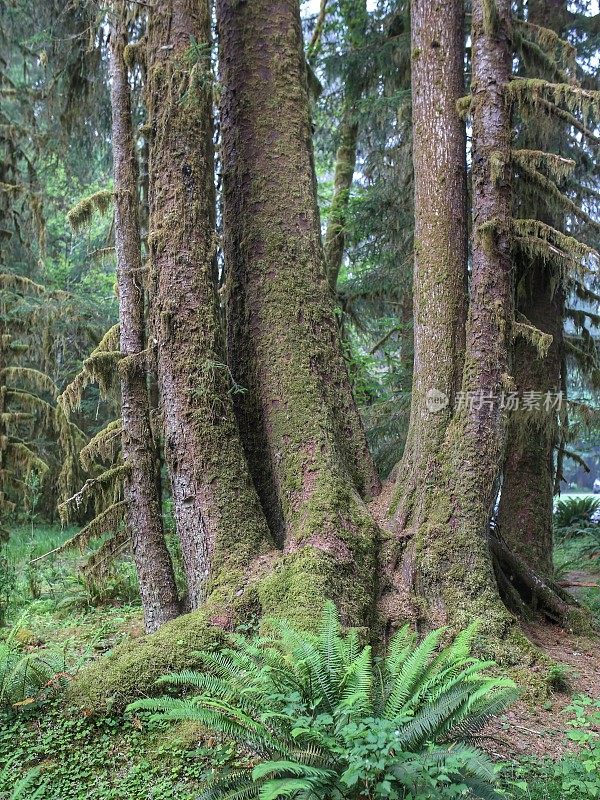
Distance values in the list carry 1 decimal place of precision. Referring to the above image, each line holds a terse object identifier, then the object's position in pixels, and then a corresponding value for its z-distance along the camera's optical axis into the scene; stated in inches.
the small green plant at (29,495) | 405.7
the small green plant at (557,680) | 186.4
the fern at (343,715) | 115.0
